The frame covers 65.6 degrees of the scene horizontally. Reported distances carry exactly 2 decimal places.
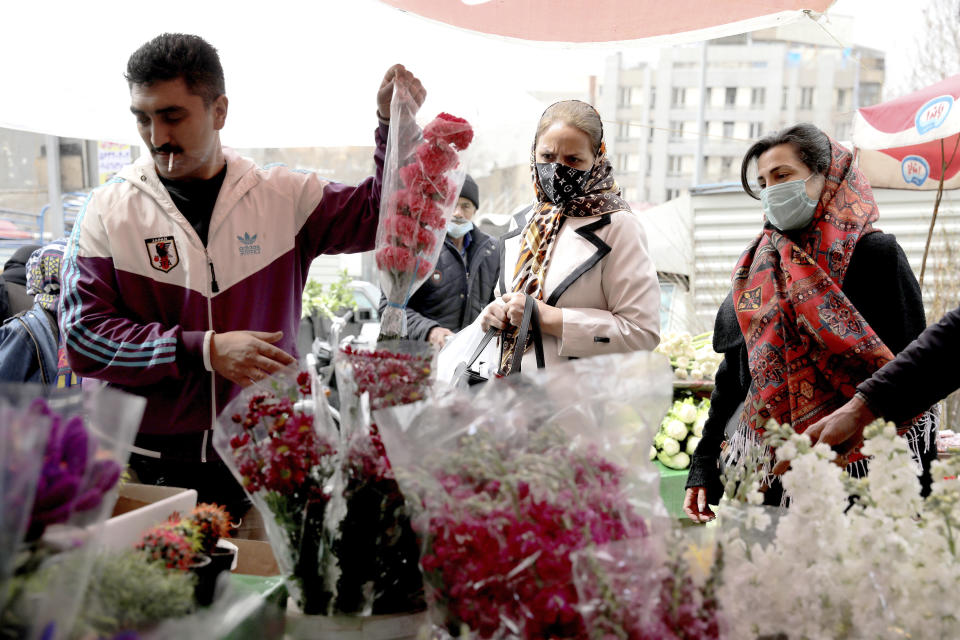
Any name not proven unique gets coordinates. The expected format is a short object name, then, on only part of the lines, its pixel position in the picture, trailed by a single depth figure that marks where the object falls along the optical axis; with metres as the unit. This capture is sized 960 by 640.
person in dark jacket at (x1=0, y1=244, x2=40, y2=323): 4.00
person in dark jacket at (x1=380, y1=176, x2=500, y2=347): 3.84
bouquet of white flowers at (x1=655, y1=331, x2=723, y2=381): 4.23
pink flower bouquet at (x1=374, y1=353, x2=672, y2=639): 0.87
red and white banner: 4.39
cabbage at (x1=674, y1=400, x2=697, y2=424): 3.88
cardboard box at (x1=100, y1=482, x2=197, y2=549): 1.02
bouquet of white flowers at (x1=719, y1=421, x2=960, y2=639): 0.93
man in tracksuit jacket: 1.82
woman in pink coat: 2.20
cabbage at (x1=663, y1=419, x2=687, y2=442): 3.87
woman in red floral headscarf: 2.08
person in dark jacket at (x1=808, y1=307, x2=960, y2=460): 1.57
